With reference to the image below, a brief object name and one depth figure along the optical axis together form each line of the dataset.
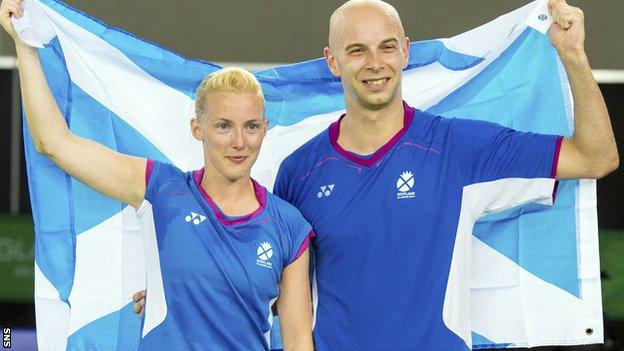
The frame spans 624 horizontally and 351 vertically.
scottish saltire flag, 8.45
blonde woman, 7.02
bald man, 7.39
